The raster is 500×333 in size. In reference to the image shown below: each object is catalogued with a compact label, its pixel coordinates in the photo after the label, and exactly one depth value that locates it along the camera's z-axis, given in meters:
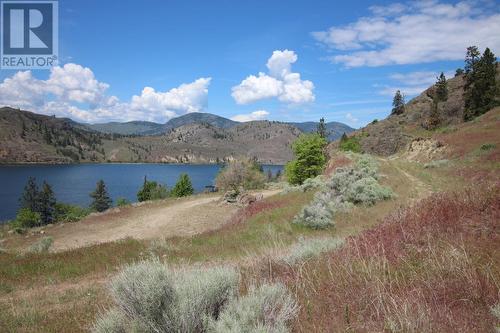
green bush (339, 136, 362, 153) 82.75
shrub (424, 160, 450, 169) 27.64
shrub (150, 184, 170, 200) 95.81
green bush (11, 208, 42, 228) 74.01
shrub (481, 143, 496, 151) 26.63
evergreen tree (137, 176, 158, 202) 97.88
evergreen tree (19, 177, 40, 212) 92.50
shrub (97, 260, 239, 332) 4.15
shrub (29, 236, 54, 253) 18.85
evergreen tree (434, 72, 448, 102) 94.62
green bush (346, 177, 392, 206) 17.83
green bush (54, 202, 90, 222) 88.88
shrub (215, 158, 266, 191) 67.06
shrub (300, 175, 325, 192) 26.20
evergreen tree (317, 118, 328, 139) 81.97
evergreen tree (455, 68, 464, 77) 116.44
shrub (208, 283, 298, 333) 3.86
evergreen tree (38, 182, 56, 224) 92.88
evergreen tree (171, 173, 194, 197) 87.38
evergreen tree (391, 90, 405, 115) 112.62
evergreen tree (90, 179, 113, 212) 95.62
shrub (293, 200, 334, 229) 14.68
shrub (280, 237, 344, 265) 6.99
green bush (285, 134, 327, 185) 48.62
